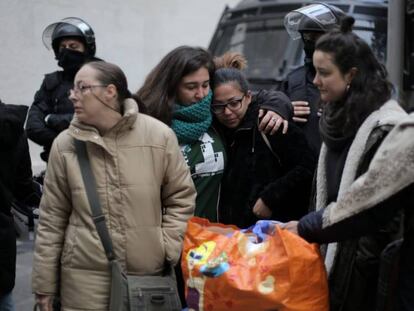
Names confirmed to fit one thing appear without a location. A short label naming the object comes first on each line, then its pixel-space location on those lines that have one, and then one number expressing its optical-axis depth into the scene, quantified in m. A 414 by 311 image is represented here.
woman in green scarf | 7.12
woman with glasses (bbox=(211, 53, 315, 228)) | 6.97
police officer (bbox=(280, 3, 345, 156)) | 7.66
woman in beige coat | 6.09
